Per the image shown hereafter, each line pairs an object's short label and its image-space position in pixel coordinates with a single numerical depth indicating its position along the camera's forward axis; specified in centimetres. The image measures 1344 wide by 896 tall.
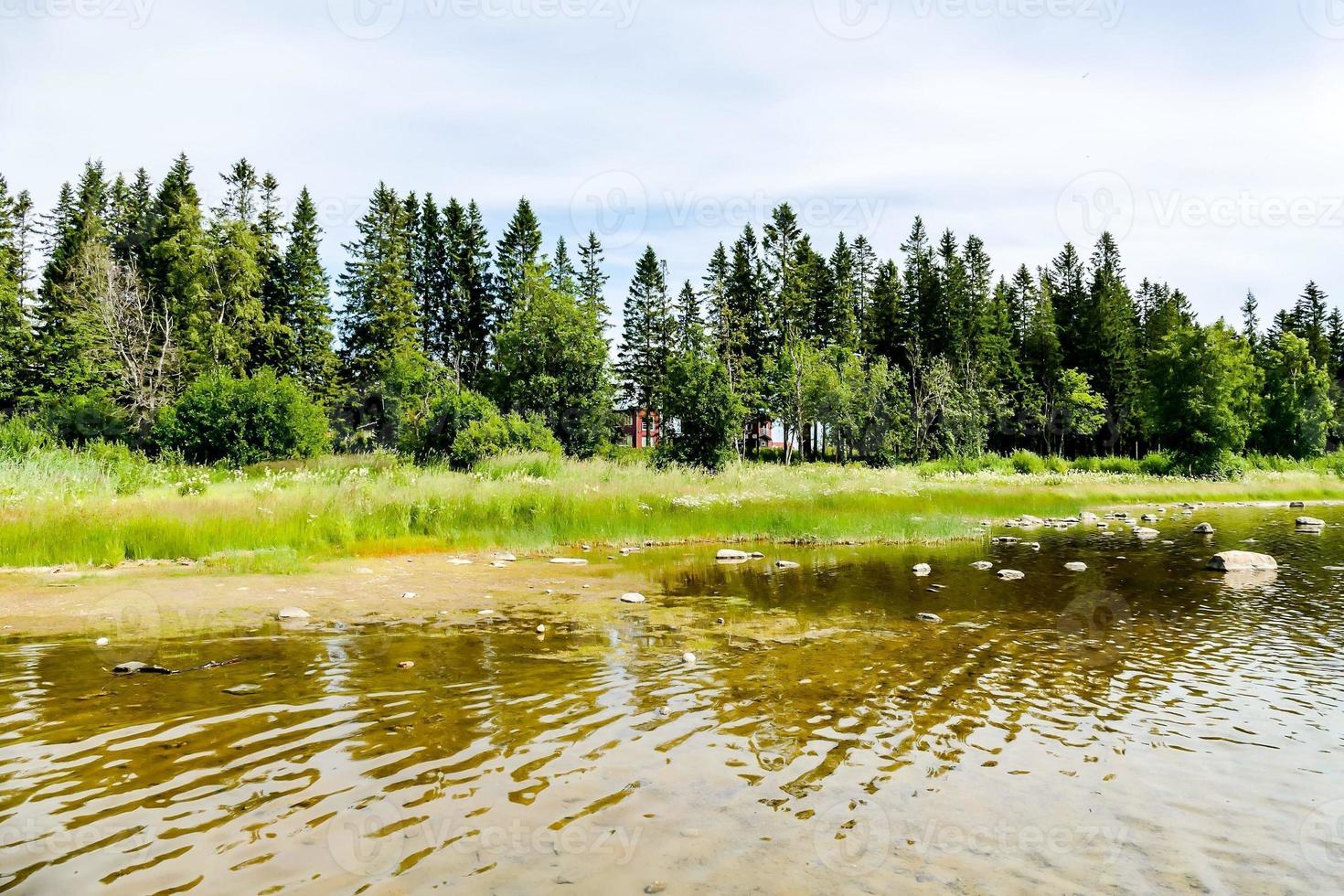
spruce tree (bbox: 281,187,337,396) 5653
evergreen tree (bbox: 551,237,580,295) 6744
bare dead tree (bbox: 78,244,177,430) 4216
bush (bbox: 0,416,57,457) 2781
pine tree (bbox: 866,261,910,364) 7125
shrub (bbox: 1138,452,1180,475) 4532
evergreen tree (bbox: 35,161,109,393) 4316
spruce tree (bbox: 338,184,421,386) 5909
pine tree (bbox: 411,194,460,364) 6544
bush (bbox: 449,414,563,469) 2783
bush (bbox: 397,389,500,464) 3131
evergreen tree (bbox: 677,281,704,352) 6979
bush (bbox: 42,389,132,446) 4012
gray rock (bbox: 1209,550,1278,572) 1441
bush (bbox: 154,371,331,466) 3173
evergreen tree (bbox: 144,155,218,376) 4766
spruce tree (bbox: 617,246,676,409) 7162
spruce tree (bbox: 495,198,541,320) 6638
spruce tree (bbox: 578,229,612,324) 7094
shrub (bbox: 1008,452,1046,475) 4922
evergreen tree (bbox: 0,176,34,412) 4397
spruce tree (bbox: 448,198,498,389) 6556
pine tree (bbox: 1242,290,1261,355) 8688
